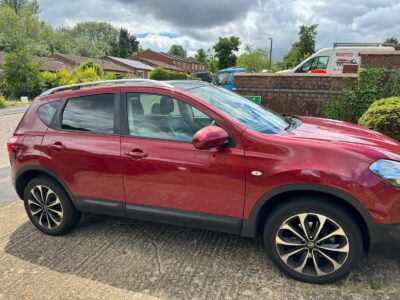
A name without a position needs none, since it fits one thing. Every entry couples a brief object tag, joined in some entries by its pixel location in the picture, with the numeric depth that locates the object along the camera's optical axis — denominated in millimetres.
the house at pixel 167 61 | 74750
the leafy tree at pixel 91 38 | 75250
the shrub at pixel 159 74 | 41594
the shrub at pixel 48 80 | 28708
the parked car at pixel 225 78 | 17045
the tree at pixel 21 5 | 67606
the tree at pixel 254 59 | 49622
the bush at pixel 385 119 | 5289
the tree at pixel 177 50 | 115062
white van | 14477
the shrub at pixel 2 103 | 21378
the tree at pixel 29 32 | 52978
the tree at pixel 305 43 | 36781
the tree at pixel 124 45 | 81875
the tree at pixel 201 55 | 84988
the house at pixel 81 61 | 52344
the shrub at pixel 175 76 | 44025
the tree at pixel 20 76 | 26281
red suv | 2453
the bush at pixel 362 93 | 7223
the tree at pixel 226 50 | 52938
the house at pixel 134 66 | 57594
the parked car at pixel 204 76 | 21769
